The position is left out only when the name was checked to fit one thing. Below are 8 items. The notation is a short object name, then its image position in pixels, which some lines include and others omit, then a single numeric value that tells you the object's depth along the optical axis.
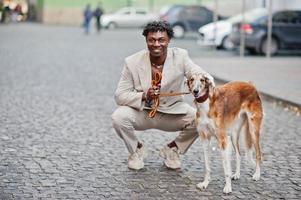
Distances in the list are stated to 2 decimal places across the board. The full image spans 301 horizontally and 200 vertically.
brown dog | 7.16
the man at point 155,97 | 7.73
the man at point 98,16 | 47.19
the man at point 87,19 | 45.38
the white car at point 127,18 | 52.94
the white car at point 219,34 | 29.55
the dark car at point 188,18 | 40.23
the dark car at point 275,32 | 26.28
